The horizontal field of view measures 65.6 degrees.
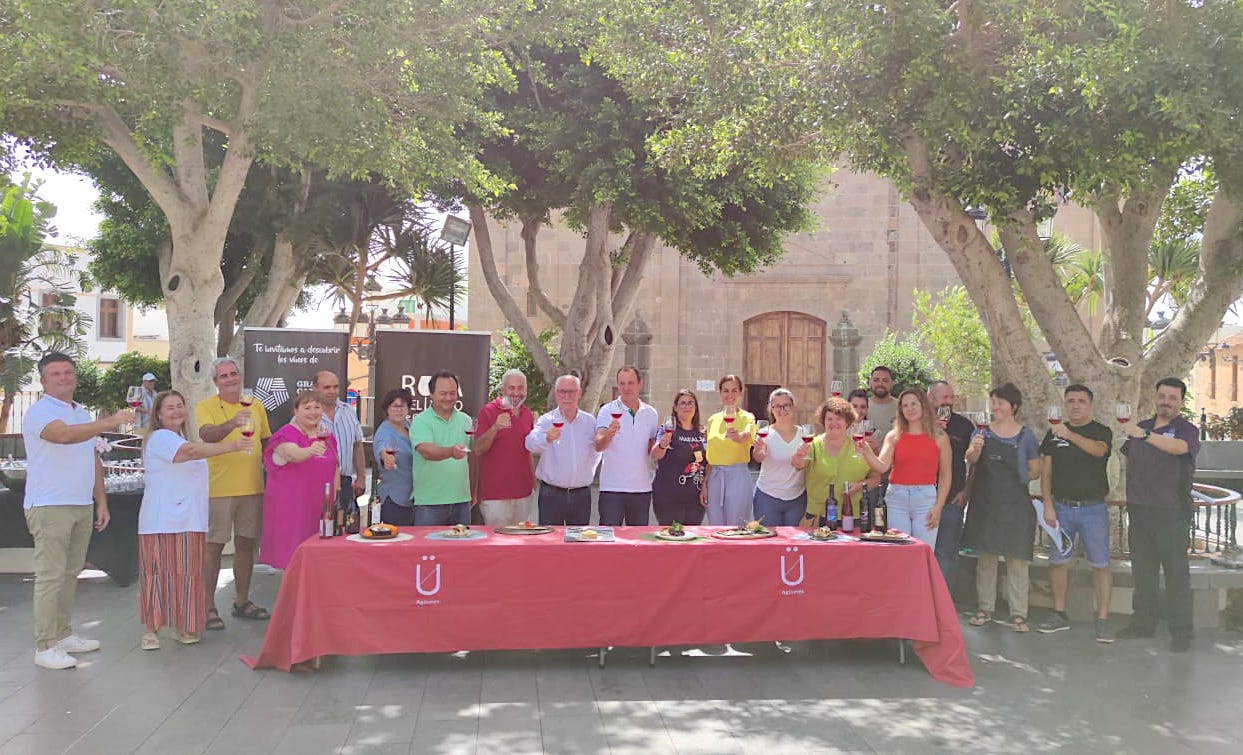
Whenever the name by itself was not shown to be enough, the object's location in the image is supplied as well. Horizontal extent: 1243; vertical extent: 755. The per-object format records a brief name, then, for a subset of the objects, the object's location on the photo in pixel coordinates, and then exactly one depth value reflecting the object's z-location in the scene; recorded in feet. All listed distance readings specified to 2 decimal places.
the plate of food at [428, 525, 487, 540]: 18.30
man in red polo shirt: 21.79
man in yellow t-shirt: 21.02
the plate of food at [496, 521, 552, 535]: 19.02
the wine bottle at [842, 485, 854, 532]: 20.02
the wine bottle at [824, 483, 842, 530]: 19.93
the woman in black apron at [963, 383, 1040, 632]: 21.35
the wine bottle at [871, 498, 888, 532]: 19.80
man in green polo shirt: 20.80
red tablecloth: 17.51
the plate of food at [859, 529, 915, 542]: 18.93
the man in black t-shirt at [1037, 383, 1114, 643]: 21.12
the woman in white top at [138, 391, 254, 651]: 19.06
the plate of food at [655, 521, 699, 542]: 18.72
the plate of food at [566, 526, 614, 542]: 18.29
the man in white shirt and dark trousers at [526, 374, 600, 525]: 21.44
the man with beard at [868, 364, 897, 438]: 25.80
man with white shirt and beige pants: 17.92
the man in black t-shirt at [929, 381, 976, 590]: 22.13
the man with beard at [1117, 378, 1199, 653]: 20.33
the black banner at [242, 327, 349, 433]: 34.45
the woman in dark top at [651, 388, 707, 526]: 22.09
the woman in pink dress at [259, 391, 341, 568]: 20.33
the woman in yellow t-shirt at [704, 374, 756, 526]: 21.63
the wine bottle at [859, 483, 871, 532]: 20.12
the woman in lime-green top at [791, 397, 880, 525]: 21.02
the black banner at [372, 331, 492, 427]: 35.22
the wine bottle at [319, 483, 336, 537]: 18.39
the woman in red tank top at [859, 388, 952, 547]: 20.79
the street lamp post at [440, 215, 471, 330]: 44.02
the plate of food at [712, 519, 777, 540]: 18.98
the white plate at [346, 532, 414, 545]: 18.03
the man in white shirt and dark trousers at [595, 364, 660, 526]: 21.61
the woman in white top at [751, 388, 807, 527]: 21.18
